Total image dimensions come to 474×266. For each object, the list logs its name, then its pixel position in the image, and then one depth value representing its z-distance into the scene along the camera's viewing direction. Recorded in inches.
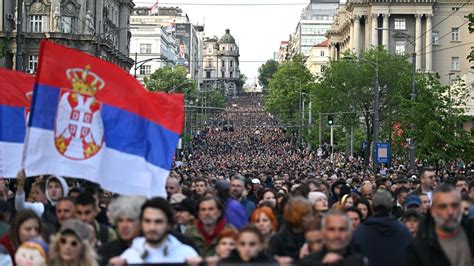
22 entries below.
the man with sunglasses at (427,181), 720.3
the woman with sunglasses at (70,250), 383.9
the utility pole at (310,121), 4188.0
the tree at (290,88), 5349.4
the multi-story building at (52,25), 3171.8
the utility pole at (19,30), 1414.9
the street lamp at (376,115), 2474.9
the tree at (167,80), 5260.8
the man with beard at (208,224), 492.4
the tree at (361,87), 3075.8
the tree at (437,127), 1906.4
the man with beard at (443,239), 383.9
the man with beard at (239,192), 681.6
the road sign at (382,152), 2201.0
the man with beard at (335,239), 377.4
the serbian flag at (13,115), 589.0
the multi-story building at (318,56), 6806.1
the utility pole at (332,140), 3598.9
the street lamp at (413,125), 1990.7
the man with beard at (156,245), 374.9
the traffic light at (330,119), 2637.8
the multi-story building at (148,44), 6407.5
